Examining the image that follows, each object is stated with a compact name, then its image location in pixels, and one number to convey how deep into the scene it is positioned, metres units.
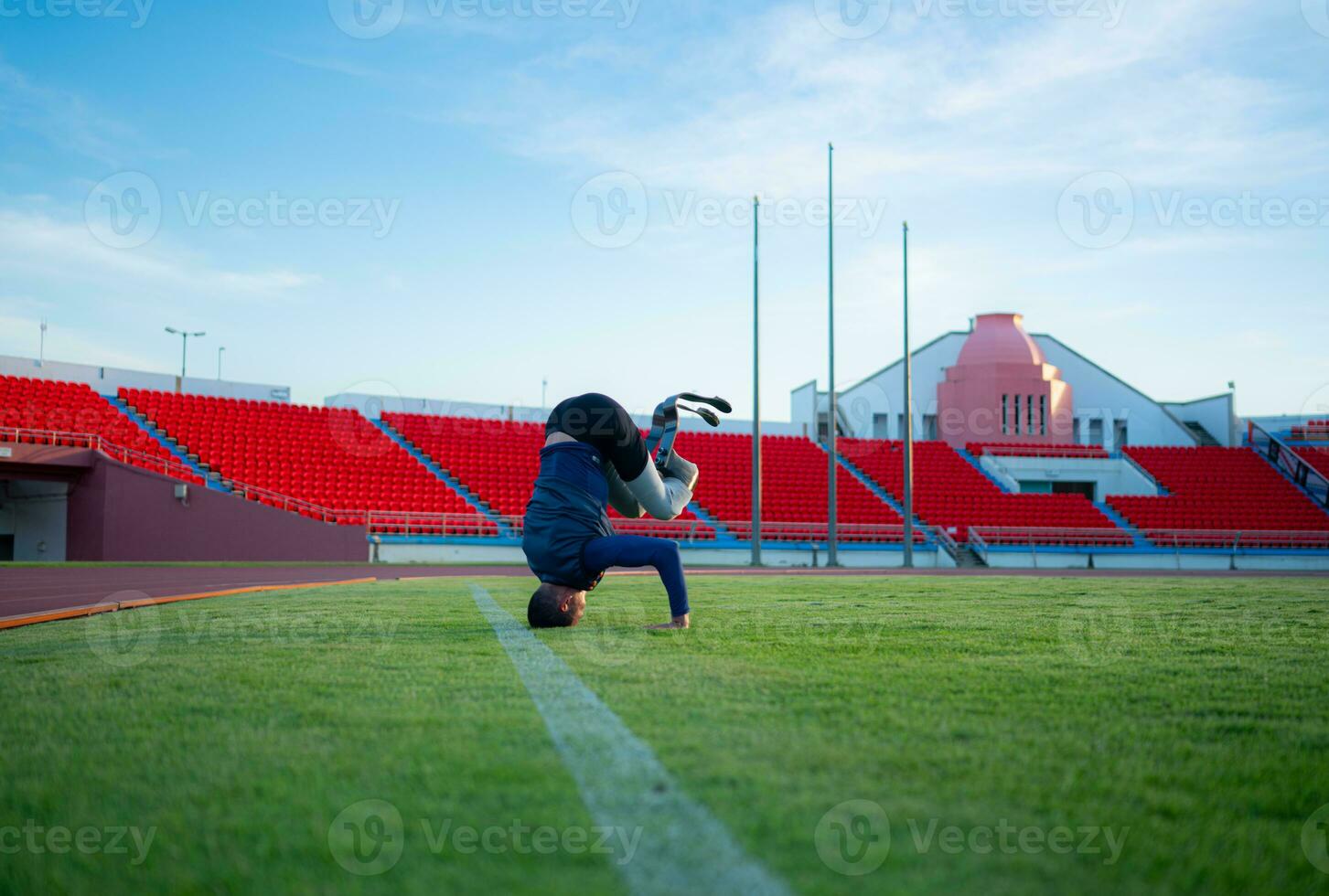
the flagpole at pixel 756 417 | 22.86
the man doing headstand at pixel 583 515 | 4.89
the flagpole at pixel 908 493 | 23.84
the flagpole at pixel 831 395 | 23.53
